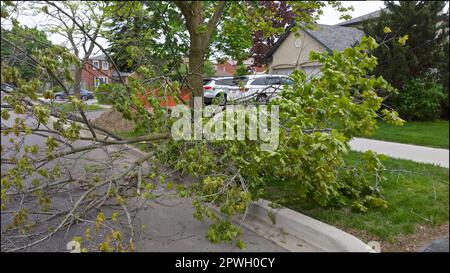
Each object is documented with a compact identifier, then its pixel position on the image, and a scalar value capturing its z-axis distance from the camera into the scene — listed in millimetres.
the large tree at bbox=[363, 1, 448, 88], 9258
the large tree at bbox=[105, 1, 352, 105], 4674
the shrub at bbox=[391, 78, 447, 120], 8922
